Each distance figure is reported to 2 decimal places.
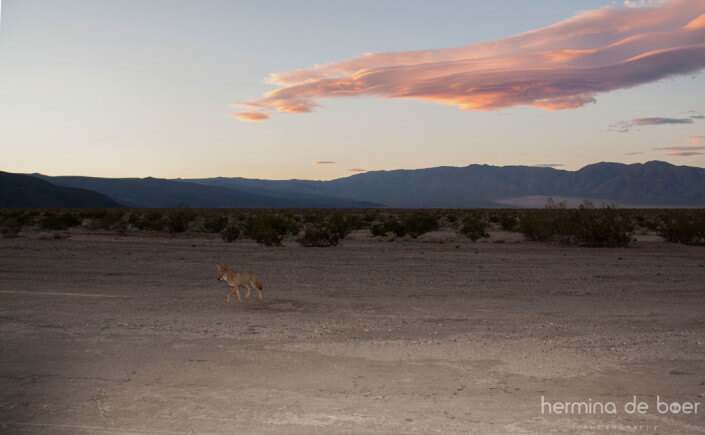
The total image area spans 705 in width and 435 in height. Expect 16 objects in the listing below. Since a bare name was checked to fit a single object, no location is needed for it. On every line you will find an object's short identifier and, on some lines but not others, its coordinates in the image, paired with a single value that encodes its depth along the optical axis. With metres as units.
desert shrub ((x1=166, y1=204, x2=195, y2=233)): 39.19
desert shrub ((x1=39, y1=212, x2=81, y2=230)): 41.31
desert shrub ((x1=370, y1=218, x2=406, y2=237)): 35.16
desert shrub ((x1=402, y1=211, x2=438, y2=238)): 36.24
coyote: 11.24
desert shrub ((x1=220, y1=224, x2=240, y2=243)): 31.51
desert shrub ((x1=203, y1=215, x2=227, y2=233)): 41.62
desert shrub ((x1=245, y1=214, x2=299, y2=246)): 28.47
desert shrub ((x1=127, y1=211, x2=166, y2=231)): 41.34
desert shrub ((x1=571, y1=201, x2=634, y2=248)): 27.41
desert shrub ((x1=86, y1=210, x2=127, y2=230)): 42.56
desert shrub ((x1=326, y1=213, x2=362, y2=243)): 32.69
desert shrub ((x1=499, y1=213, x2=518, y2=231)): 44.01
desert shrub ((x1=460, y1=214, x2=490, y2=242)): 33.13
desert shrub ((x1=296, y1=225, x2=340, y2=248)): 28.02
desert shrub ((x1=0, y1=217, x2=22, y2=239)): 33.25
